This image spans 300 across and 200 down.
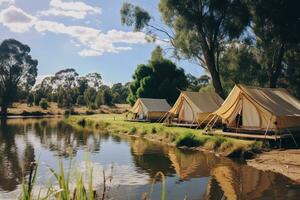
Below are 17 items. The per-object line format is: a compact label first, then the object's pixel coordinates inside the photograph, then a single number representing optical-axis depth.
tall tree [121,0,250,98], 37.34
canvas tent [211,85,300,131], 25.64
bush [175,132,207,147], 25.86
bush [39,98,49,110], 82.81
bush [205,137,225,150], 24.20
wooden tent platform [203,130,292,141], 23.08
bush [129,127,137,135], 35.89
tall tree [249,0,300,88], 35.19
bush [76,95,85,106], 94.81
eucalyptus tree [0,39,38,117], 82.06
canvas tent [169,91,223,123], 35.16
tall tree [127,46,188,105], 55.12
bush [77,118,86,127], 49.42
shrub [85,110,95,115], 70.94
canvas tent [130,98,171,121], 45.44
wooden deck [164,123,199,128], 33.79
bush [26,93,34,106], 88.53
